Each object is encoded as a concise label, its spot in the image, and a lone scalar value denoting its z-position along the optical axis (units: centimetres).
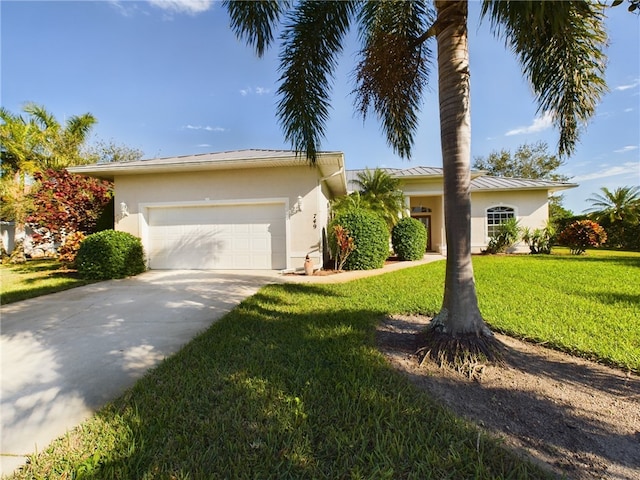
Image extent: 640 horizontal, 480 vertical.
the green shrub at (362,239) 1033
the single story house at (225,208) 991
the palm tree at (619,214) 1662
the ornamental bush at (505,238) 1483
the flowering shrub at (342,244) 998
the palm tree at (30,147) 1631
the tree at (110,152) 2147
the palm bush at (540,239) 1482
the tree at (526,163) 2930
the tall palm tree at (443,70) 319
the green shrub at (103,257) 870
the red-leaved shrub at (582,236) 1381
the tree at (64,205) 1045
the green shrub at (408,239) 1259
